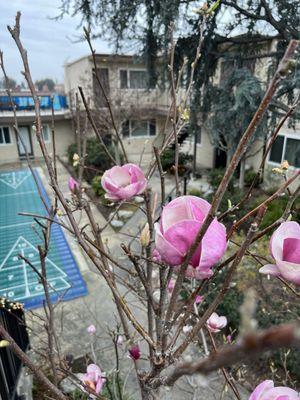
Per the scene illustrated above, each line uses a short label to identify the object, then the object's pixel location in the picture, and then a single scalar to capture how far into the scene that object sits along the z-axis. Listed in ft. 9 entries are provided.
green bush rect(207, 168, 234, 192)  29.22
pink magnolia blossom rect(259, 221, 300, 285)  2.01
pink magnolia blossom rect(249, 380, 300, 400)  2.38
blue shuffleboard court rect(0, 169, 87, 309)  17.29
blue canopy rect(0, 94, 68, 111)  48.44
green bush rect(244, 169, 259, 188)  32.50
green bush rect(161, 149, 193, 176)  37.50
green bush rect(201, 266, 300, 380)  11.01
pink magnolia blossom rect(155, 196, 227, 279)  2.01
